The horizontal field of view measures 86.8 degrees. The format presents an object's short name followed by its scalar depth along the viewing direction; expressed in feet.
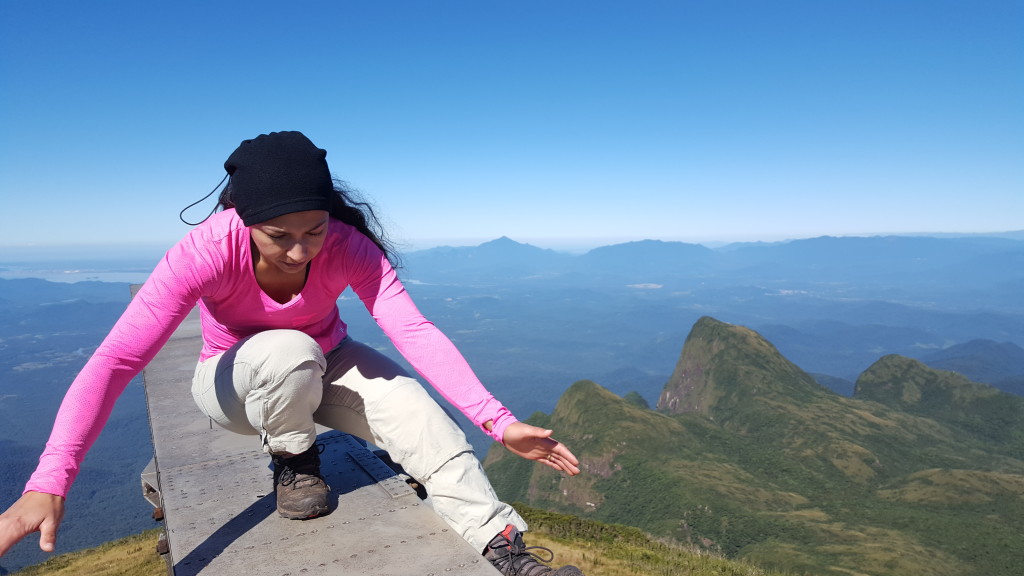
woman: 8.59
